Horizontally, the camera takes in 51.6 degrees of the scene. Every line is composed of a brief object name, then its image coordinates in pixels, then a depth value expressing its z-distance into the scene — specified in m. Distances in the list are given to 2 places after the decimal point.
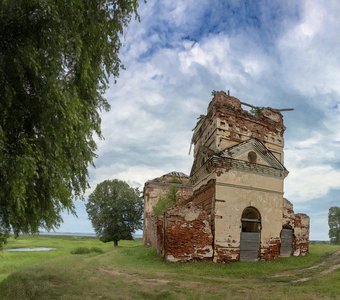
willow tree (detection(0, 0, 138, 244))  6.51
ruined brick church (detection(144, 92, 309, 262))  18.17
